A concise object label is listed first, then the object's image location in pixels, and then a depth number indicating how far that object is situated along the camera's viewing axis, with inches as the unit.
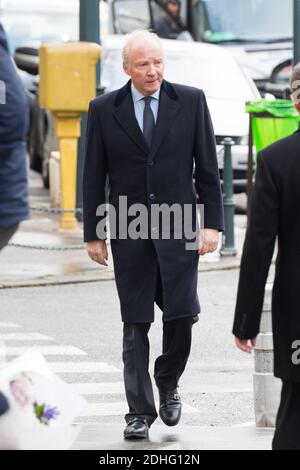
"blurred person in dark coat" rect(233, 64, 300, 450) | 278.3
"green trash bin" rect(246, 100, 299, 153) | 791.1
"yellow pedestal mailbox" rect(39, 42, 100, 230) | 798.5
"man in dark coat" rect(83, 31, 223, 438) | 369.6
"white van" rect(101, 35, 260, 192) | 954.9
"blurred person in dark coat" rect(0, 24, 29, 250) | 284.6
